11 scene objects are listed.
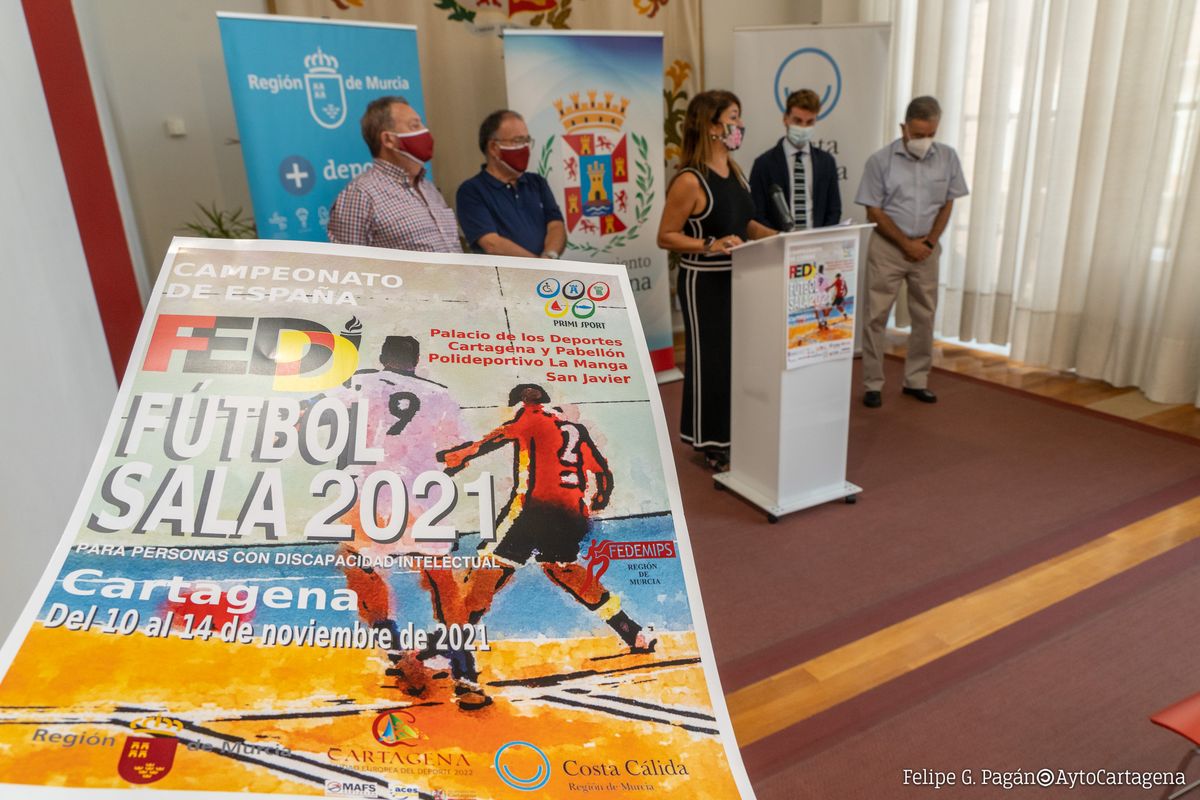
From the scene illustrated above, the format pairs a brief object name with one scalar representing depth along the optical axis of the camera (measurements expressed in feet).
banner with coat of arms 12.39
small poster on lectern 8.02
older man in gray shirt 11.72
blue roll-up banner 10.06
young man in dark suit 11.58
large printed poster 1.63
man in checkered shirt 6.94
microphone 7.61
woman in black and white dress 8.93
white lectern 8.09
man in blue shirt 9.36
